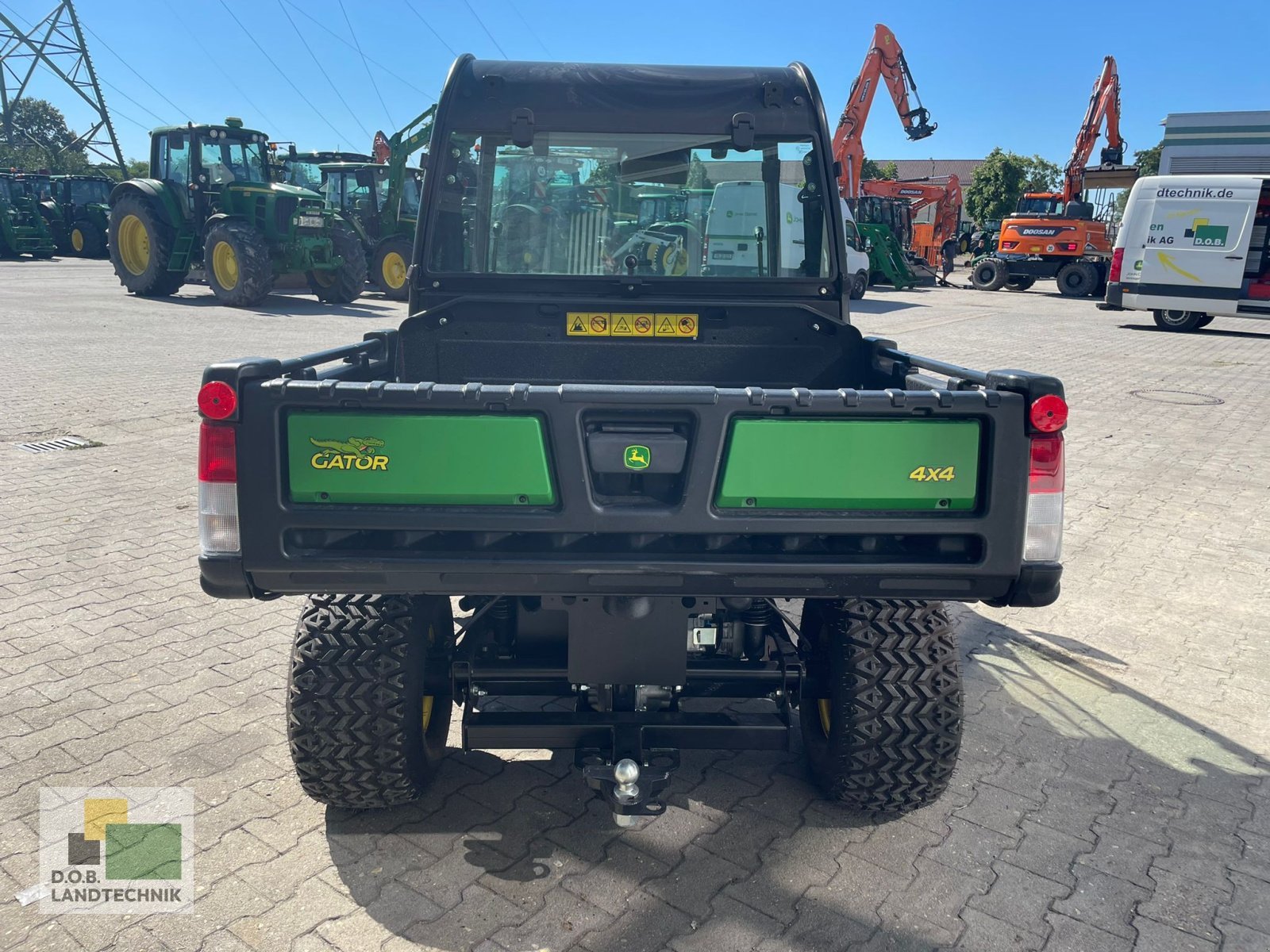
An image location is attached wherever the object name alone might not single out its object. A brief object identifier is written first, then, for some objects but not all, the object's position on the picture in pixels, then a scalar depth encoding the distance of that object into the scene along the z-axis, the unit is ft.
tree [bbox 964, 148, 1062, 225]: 209.56
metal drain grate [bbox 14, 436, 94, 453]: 24.77
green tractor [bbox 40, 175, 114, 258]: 93.30
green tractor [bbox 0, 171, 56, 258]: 89.04
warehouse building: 115.65
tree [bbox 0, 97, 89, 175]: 164.96
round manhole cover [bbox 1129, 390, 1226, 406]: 36.17
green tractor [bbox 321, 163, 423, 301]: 62.59
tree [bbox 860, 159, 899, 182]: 270.67
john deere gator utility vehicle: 8.25
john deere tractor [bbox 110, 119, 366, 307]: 53.83
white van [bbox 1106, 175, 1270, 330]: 57.62
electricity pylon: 136.77
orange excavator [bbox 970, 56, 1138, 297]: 85.30
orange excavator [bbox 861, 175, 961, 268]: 104.37
